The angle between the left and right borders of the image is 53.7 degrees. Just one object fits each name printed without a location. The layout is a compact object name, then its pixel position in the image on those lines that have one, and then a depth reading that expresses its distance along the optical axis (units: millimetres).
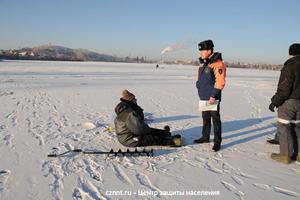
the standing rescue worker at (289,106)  4703
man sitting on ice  5270
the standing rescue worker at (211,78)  5246
